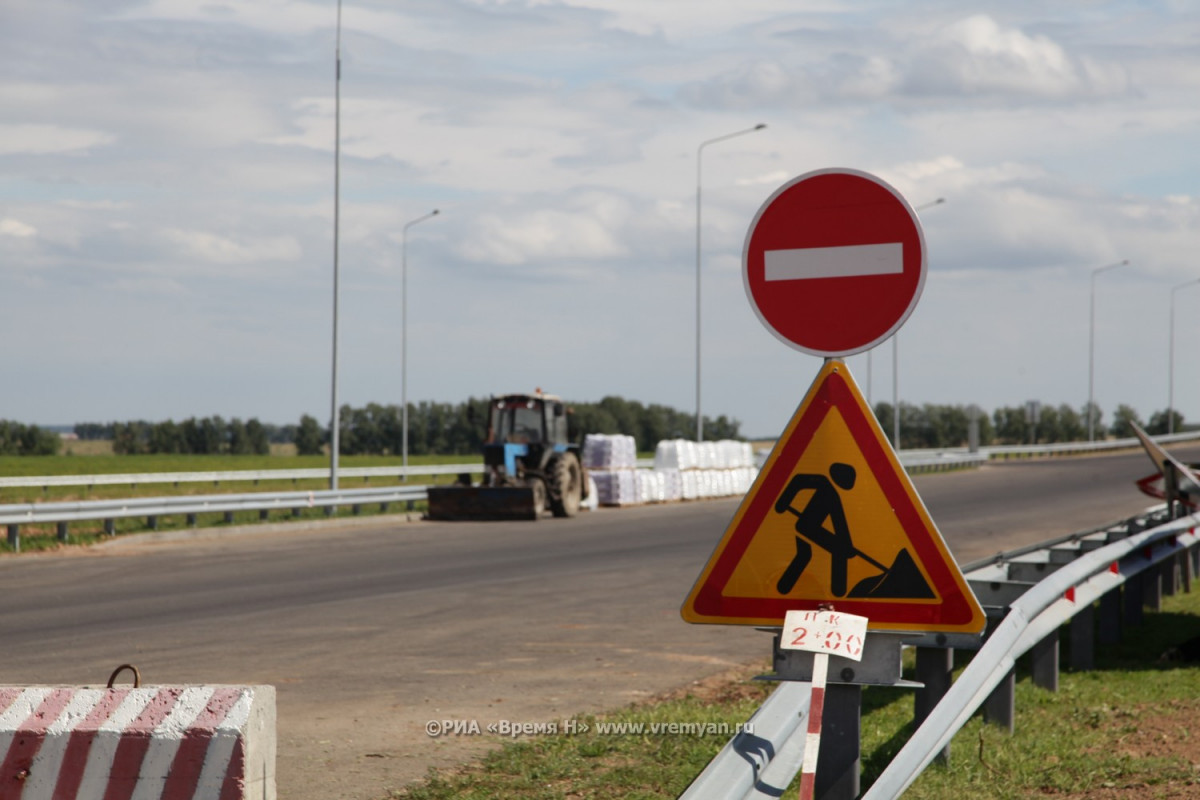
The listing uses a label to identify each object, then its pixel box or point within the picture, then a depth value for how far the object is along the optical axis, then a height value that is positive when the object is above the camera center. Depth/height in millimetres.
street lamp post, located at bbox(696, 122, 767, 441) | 40156 +8622
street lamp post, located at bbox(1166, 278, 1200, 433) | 69812 +3322
